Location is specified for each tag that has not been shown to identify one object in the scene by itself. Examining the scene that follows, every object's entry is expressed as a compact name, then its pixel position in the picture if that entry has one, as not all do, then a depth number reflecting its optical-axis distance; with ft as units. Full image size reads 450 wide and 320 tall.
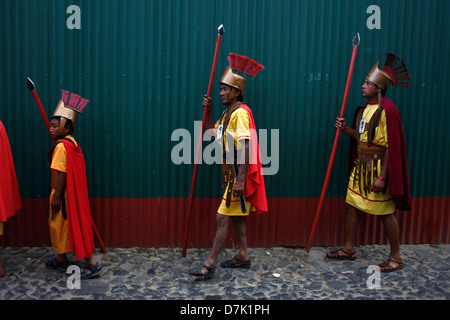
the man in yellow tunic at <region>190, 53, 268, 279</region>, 12.58
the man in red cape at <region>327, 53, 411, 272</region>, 13.21
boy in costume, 12.28
